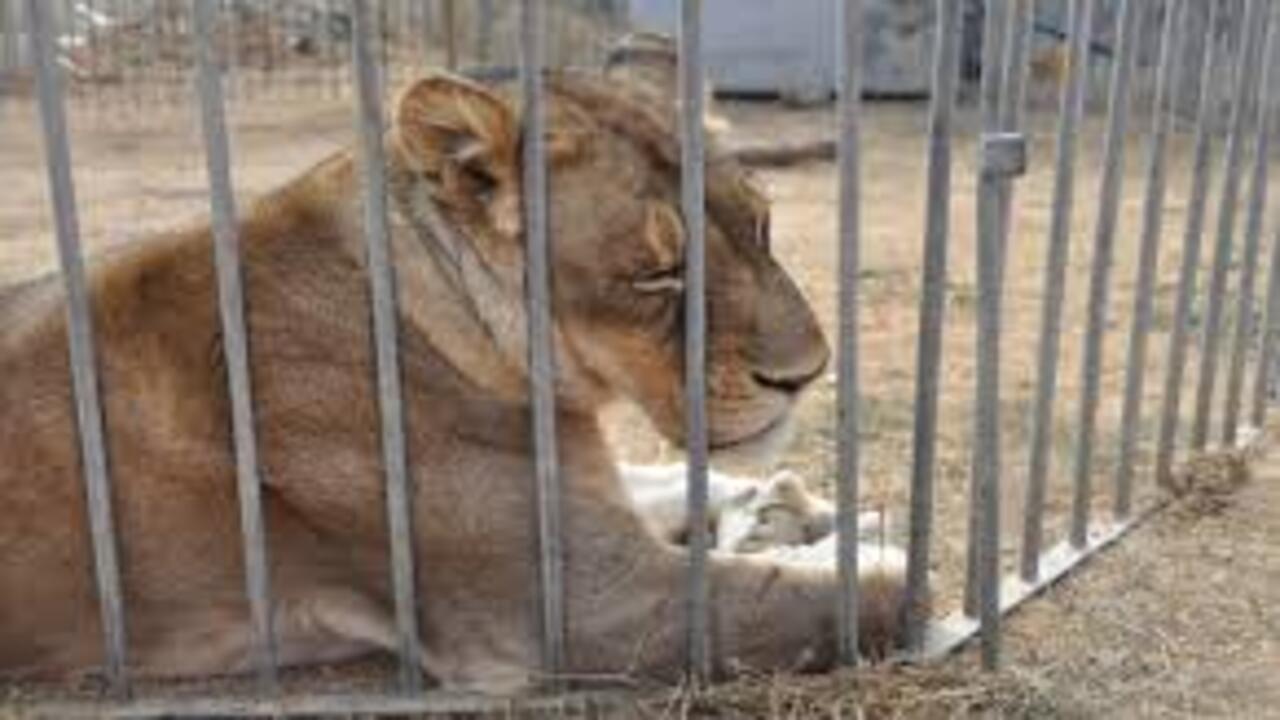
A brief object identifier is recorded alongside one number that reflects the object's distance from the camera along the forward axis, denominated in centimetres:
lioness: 270
